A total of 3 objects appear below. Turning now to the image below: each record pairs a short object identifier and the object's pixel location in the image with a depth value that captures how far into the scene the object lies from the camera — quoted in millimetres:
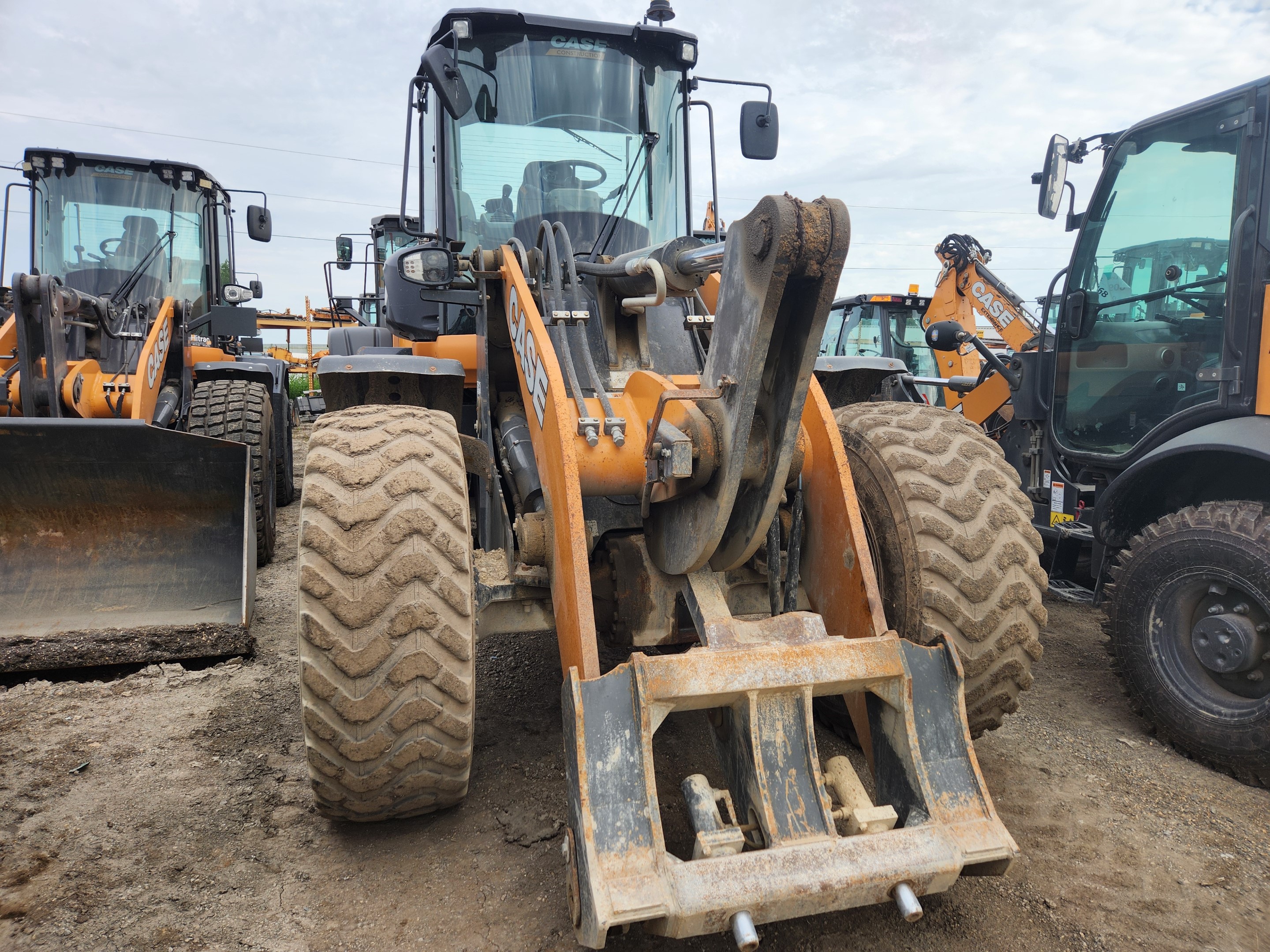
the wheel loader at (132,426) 3832
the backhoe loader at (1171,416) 2979
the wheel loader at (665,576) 1746
